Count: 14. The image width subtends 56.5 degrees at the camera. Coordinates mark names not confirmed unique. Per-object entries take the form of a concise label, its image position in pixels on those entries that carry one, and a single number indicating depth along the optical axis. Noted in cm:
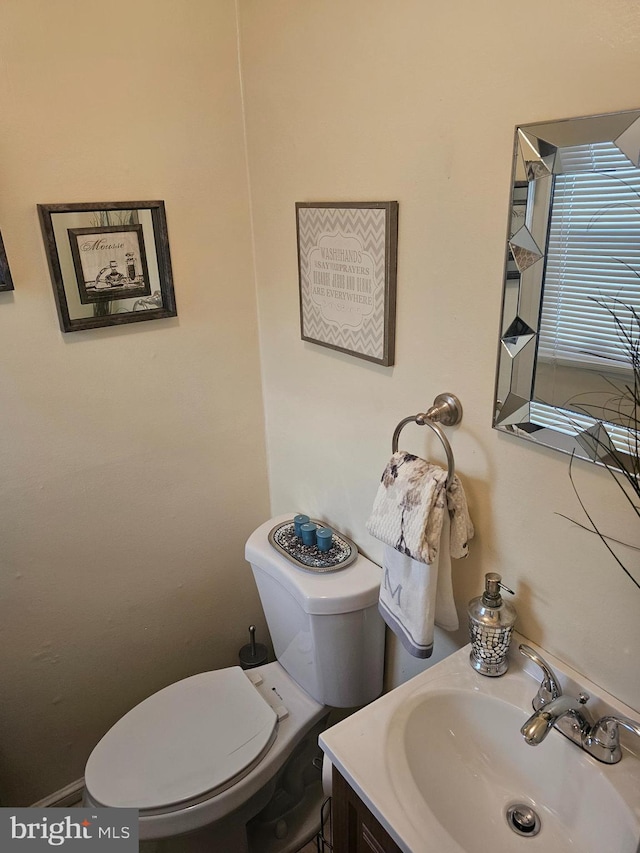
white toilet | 134
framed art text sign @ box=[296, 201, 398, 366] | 119
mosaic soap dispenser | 108
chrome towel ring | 111
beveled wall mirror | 80
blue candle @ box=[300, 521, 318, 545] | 154
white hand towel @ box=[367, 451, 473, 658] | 110
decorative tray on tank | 146
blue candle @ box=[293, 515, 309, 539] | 157
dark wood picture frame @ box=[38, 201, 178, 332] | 132
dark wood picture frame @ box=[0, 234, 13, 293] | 127
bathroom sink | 90
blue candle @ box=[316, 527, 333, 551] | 151
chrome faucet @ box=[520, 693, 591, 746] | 92
